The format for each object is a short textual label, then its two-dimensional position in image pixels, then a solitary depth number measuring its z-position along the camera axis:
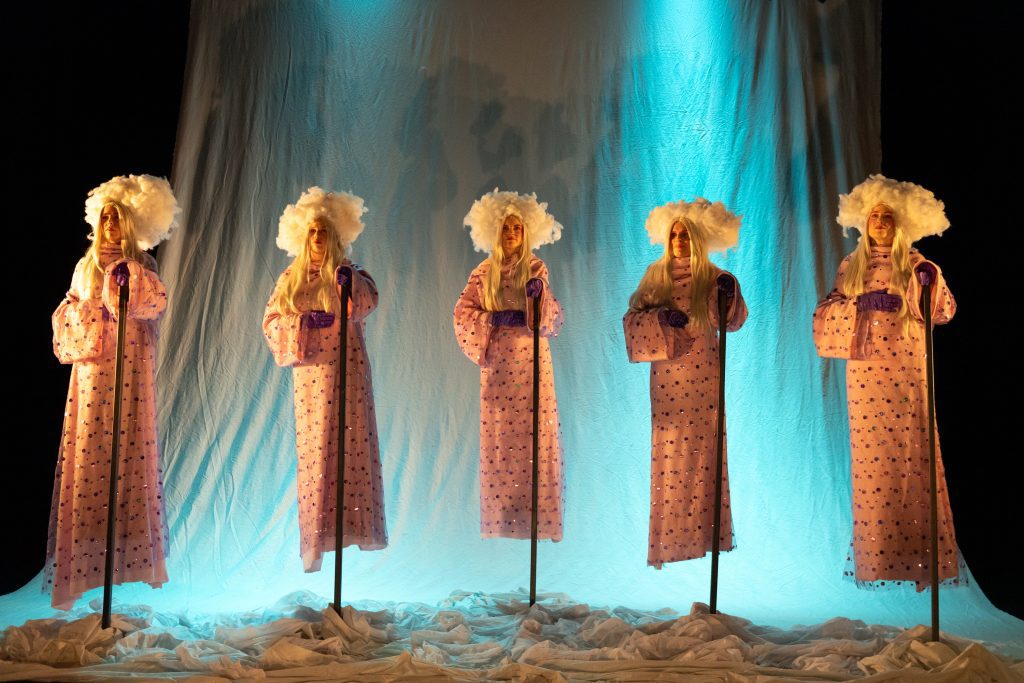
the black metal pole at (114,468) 4.39
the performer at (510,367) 5.34
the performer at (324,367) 5.06
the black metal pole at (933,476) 4.17
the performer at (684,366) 5.01
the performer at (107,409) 4.84
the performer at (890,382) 4.80
